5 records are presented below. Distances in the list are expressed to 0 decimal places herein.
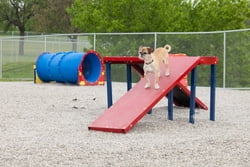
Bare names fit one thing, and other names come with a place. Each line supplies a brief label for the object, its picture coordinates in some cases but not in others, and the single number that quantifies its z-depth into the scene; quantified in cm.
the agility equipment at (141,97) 802
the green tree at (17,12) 4828
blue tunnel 1819
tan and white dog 874
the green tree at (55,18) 4016
